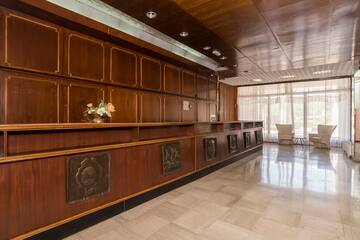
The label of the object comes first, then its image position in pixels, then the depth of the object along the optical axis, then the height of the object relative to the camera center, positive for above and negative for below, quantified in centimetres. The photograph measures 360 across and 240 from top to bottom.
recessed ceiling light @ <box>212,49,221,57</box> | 507 +174
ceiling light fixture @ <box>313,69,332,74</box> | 745 +183
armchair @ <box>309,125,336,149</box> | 800 -66
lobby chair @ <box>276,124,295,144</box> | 894 -58
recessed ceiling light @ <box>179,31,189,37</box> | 403 +174
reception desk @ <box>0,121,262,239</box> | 186 -59
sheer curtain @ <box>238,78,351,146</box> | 840 +68
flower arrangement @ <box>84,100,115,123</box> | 281 +9
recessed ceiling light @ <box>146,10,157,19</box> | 323 +173
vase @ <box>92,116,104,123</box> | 282 +1
